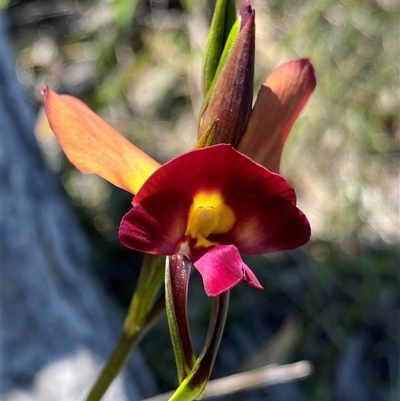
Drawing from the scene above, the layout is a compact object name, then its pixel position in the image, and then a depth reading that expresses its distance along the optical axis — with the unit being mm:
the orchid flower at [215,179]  143
